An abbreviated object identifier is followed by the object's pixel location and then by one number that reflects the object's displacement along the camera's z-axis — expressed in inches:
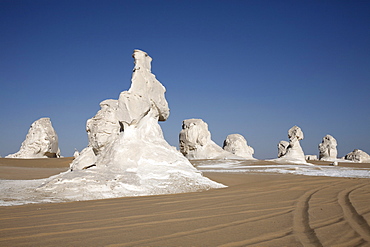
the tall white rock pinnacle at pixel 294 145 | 1166.4
